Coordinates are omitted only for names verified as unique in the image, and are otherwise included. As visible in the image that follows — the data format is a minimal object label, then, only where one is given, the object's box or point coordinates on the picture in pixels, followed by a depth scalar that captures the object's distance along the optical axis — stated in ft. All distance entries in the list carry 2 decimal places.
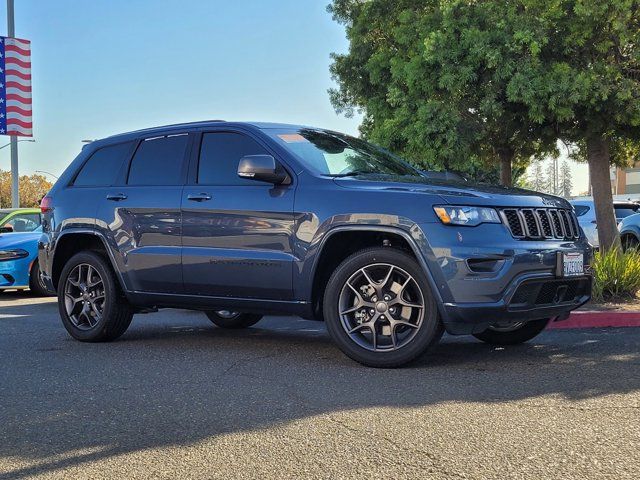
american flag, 74.49
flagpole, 79.10
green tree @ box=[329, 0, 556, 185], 36.50
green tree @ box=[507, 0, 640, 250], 33.55
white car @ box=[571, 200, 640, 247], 54.95
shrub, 30.04
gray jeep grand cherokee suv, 16.61
